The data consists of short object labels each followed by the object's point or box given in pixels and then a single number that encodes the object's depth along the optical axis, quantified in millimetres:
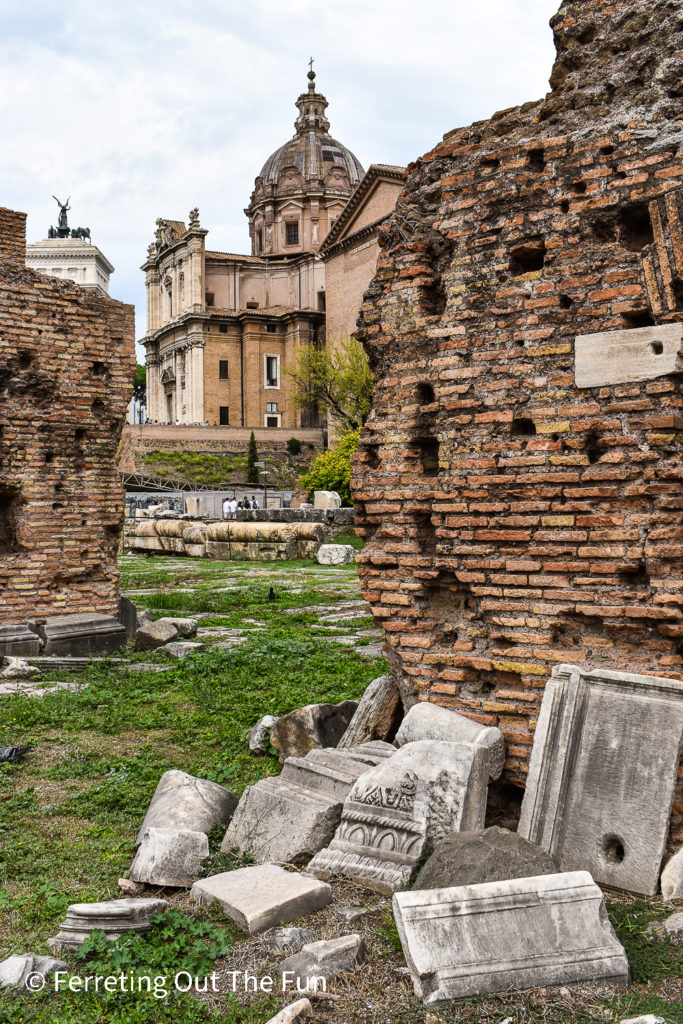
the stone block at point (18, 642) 8227
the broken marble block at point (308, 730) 5211
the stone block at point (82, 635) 8484
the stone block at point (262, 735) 5523
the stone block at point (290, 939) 3158
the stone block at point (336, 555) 18906
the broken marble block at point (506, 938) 2844
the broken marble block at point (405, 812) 3645
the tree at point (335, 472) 30312
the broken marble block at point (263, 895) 3311
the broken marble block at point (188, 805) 4148
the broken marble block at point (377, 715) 5094
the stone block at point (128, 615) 9664
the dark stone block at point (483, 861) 3232
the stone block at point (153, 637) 9023
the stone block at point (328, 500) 28500
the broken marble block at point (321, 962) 2953
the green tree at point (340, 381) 37188
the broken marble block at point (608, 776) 3502
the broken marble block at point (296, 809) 3922
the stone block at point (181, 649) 8586
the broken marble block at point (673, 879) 3395
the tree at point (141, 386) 78300
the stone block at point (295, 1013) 2695
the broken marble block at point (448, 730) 4223
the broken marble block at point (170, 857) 3764
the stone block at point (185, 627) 9641
